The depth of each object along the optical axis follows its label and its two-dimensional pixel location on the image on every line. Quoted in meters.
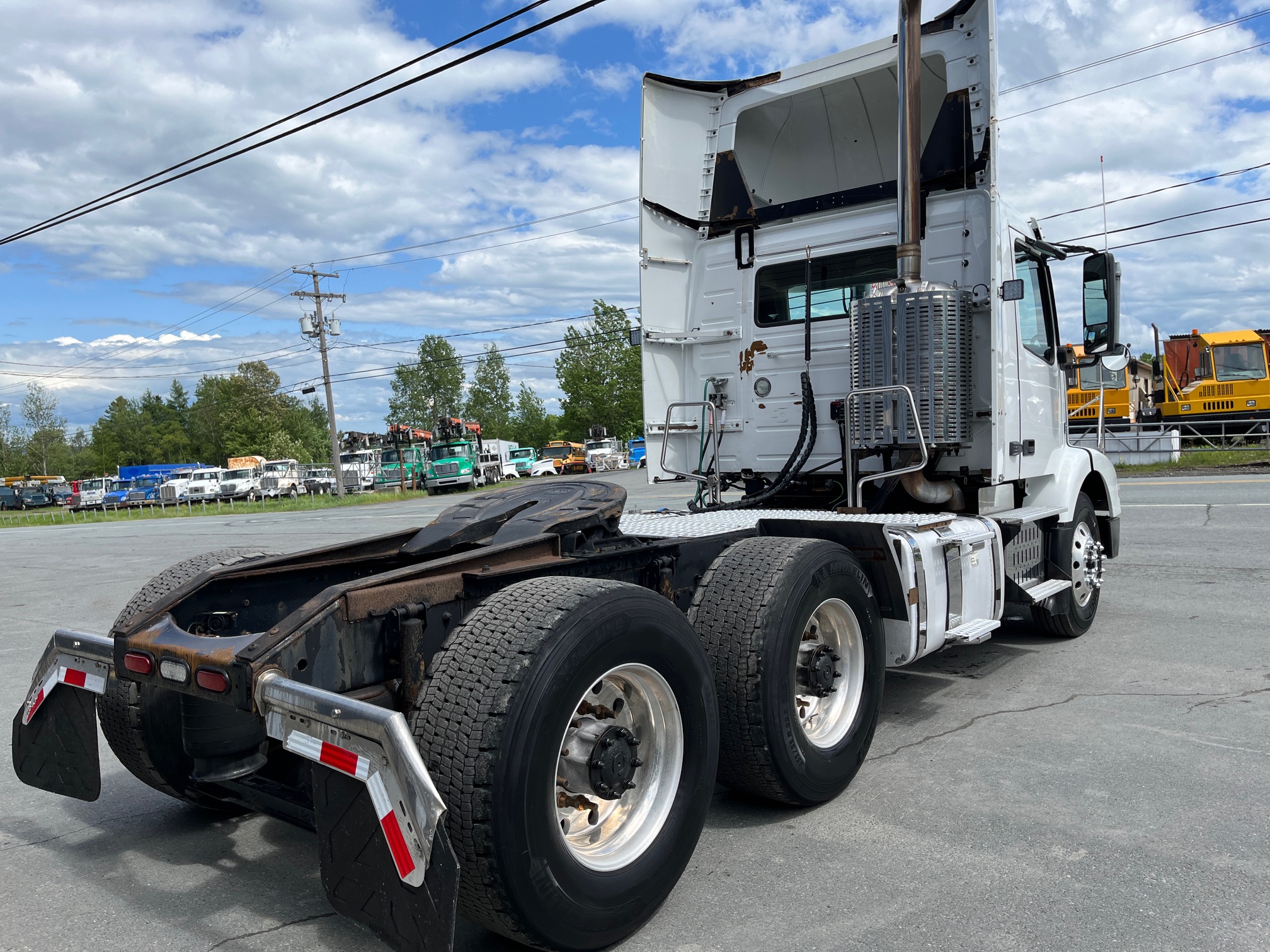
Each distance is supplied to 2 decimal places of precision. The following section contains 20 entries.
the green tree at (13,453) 98.19
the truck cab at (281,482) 54.12
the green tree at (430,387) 85.31
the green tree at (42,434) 94.81
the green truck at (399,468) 52.41
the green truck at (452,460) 44.75
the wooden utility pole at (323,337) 45.62
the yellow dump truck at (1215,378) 24.34
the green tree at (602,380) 64.81
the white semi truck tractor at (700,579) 2.40
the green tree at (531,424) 90.88
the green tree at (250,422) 90.44
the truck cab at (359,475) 52.38
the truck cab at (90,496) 52.53
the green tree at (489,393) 85.94
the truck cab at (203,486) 52.98
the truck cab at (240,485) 54.34
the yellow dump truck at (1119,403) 26.50
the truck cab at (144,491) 52.47
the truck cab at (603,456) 60.40
